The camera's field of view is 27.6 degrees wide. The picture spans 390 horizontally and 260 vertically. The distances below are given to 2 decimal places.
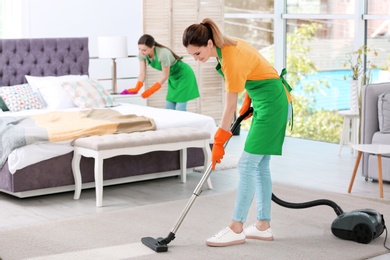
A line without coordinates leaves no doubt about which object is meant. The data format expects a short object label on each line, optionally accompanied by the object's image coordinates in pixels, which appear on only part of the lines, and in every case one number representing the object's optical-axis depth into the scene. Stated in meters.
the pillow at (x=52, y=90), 6.94
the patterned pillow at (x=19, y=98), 6.80
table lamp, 7.75
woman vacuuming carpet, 4.12
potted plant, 7.48
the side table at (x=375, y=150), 5.55
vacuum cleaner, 4.29
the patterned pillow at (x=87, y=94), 6.95
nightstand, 7.61
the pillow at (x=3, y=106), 6.74
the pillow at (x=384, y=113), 6.16
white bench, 5.46
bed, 5.56
